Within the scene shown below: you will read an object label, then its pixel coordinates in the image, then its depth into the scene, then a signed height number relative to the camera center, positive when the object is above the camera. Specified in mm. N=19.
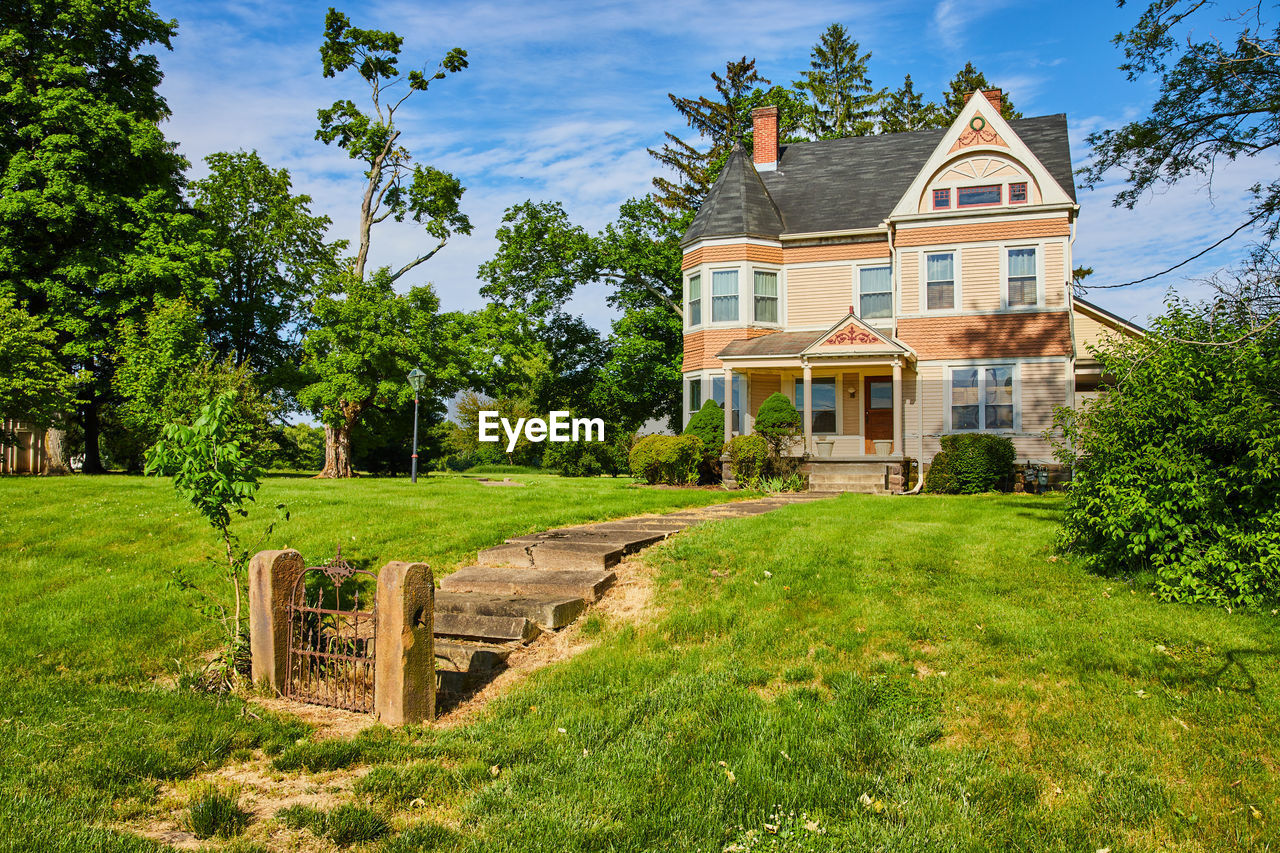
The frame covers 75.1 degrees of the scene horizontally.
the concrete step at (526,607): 6750 -1368
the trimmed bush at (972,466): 17844 -458
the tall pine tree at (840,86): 38250 +16635
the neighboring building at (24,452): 22266 -296
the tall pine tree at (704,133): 35406 +13401
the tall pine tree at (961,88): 36900 +15866
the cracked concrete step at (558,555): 7965 -1099
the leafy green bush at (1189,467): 6293 -173
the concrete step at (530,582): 7316 -1258
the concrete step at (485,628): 6547 -1482
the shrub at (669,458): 19016 -337
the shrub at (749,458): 18234 -312
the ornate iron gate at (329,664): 5445 -1552
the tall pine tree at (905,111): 38000 +15305
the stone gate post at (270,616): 5684 -1192
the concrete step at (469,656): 6191 -1614
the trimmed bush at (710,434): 20219 +235
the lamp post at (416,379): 20728 +1628
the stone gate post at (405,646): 5023 -1241
